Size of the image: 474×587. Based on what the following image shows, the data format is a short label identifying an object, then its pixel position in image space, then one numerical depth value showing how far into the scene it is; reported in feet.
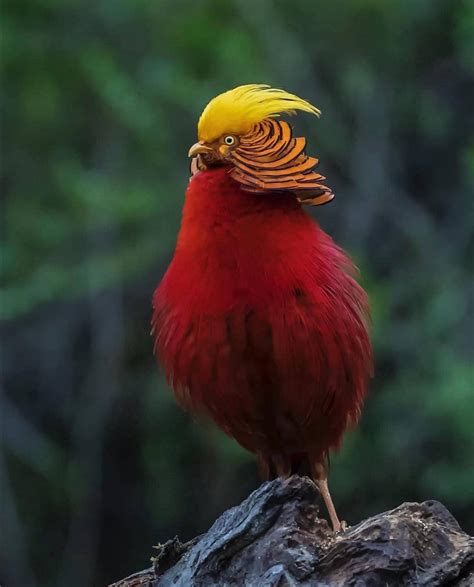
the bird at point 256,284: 23.22
